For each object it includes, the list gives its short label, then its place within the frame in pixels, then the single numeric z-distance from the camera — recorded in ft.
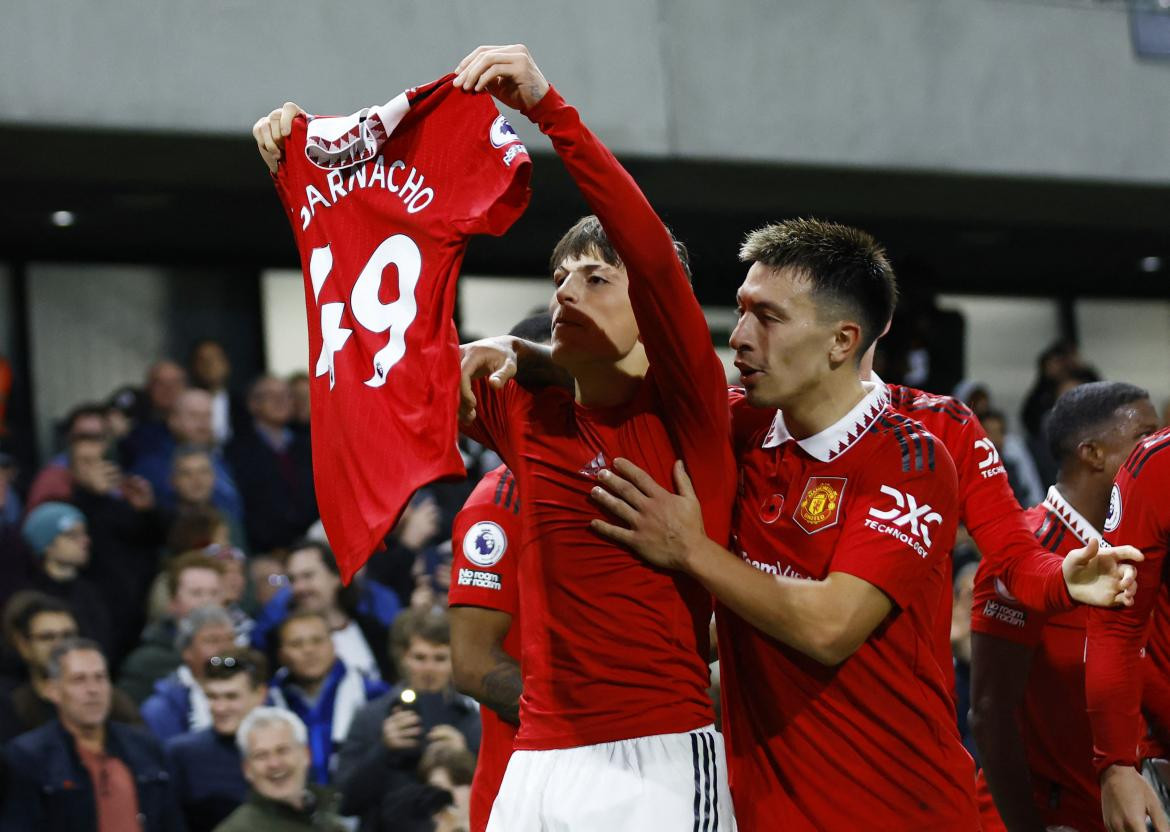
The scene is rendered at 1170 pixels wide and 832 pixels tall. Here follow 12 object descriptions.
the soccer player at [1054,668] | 28.17
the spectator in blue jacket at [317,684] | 43.06
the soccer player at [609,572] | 20.66
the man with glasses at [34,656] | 39.83
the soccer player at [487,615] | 26.63
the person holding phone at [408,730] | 38.50
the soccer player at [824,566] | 20.94
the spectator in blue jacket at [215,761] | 39.40
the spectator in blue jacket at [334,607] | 47.26
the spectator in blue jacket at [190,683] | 42.14
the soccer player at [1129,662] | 25.82
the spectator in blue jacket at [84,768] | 38.06
